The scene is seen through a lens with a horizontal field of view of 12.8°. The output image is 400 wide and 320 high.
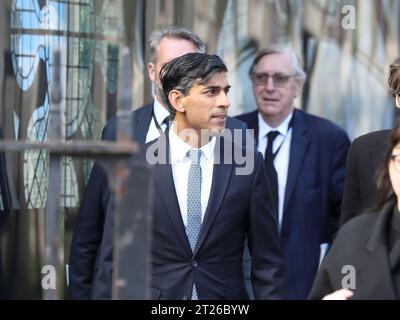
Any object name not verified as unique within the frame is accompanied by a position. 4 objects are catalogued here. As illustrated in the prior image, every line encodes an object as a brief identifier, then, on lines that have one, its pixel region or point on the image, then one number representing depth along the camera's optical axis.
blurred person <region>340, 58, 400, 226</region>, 7.94
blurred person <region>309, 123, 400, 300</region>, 5.97
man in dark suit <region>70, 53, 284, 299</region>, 7.70
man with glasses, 10.82
